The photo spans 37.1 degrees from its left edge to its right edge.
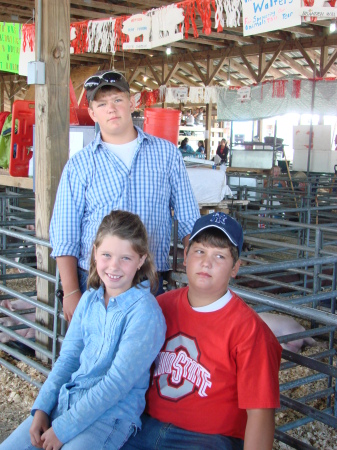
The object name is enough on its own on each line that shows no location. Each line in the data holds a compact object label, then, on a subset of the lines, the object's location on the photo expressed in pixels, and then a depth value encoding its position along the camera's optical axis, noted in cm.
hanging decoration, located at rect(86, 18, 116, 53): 702
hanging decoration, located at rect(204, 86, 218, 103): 1330
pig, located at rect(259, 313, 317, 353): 375
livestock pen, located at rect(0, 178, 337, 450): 171
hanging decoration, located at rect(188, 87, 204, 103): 1350
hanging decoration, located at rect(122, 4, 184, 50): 579
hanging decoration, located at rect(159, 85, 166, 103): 1462
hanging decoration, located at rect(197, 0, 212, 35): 523
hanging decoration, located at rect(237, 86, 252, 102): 1220
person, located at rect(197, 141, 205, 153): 1520
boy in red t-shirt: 149
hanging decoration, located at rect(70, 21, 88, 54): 736
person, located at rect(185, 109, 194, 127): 1900
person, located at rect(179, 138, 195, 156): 1375
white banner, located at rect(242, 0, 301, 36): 396
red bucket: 370
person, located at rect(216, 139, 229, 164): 1642
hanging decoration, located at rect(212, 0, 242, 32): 484
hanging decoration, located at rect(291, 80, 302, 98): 1097
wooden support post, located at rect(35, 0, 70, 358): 327
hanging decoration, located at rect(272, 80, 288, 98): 1118
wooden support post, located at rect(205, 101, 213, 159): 1518
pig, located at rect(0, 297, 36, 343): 384
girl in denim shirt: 164
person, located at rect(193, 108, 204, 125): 2057
